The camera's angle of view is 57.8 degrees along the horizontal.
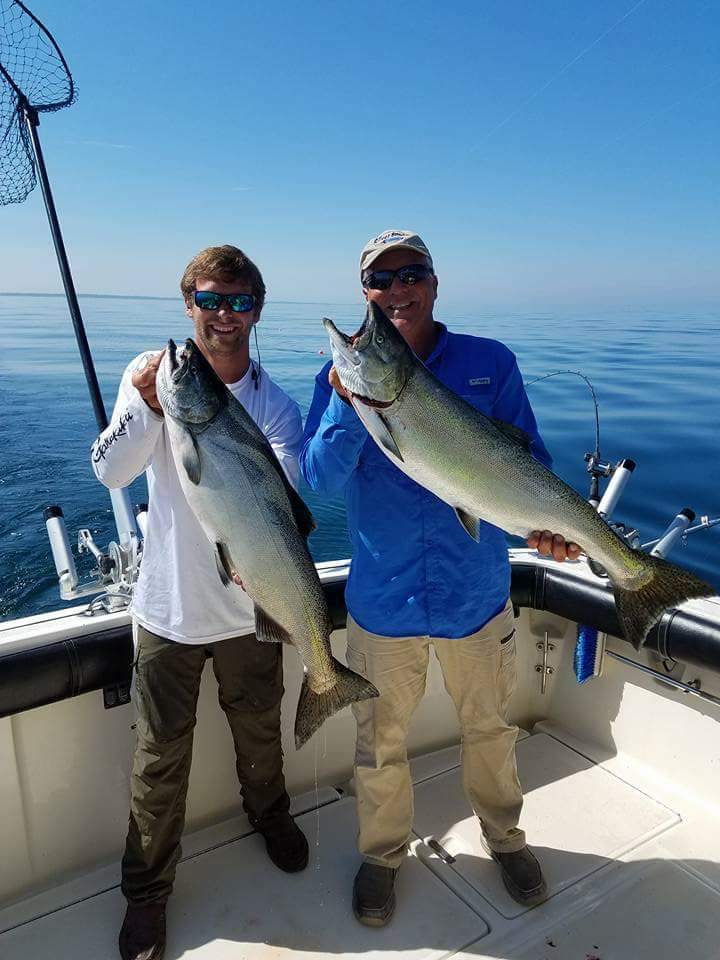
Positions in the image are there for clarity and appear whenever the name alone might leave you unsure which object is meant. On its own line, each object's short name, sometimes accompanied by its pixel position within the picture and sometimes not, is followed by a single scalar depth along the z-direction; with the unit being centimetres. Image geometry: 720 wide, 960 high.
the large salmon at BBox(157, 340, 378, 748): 219
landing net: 403
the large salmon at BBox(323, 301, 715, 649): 221
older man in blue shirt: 271
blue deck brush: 389
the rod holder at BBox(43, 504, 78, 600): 333
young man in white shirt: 266
